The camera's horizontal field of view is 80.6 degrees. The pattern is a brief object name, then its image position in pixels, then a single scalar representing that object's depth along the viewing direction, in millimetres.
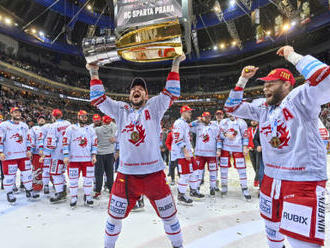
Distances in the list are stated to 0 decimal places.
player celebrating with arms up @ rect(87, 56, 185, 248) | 2078
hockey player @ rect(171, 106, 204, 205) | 4455
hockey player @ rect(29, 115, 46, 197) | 5468
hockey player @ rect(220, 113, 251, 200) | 4986
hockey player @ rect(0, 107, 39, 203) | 4574
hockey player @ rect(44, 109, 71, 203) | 4523
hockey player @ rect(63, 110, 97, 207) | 4297
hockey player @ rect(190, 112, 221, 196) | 5211
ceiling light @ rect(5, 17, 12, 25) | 17409
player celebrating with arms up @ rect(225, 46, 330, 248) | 1388
